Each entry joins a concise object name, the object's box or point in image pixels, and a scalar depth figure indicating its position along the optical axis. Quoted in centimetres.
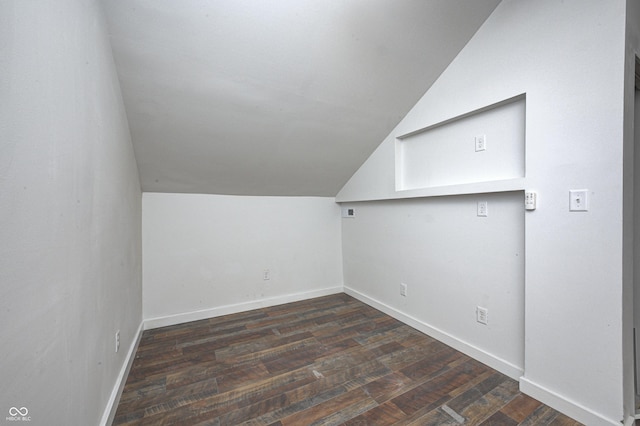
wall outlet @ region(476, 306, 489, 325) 195
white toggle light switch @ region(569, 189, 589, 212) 140
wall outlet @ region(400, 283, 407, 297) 266
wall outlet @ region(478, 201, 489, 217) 195
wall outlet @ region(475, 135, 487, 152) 198
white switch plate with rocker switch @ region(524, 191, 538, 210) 159
